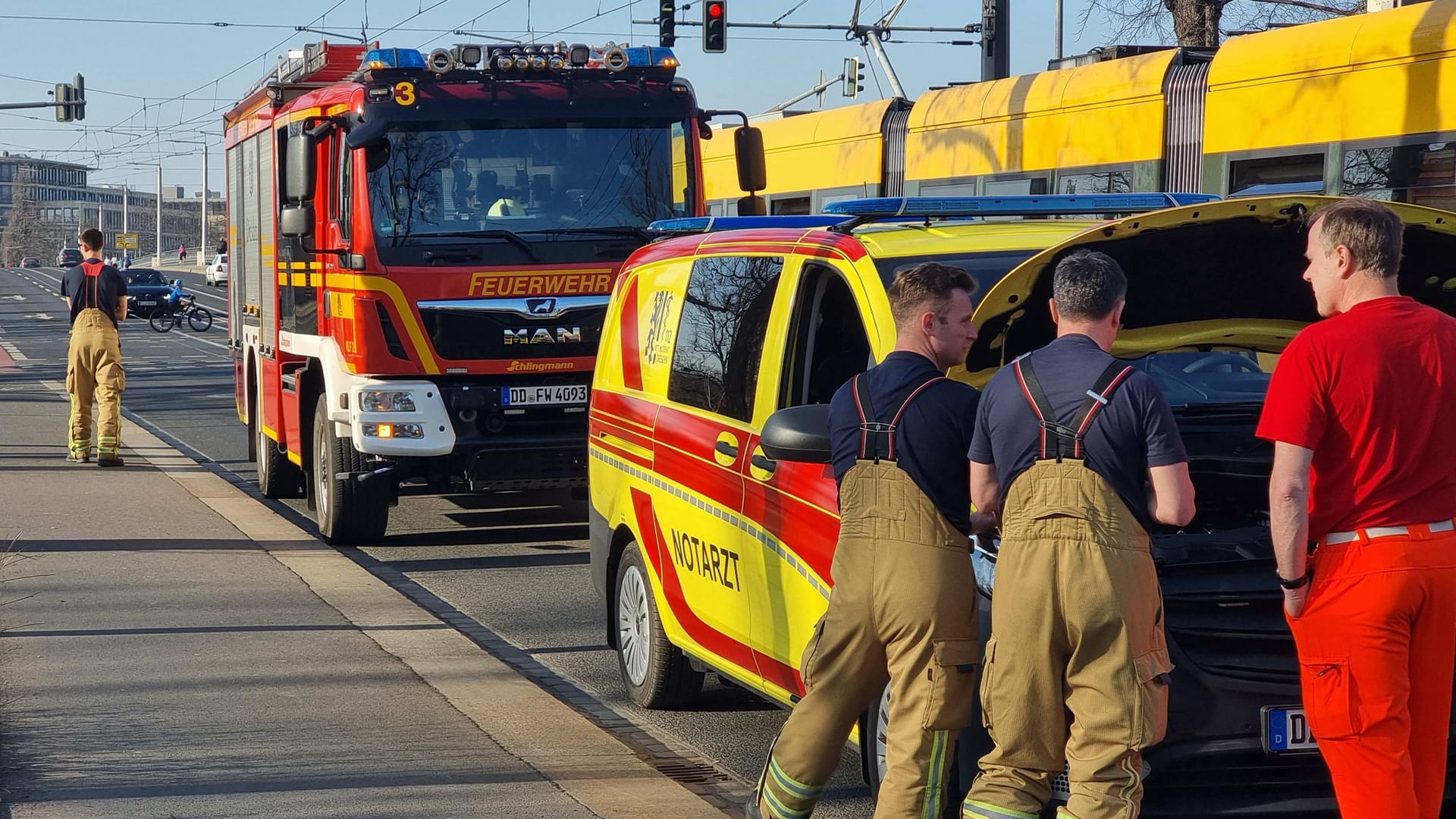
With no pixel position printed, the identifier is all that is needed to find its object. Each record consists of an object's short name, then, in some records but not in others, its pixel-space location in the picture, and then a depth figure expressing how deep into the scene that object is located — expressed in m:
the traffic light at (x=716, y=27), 26.88
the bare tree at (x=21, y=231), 168.38
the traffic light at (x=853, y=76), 39.19
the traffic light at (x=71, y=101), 43.69
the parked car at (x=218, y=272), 84.69
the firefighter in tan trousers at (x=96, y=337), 14.84
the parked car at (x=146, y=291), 53.69
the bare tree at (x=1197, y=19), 27.39
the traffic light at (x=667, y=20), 28.20
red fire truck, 10.18
